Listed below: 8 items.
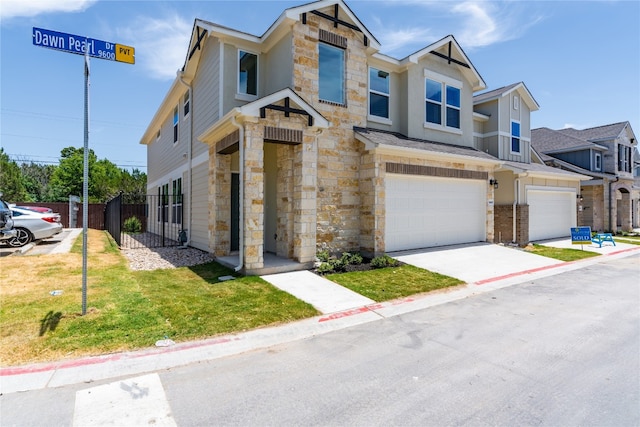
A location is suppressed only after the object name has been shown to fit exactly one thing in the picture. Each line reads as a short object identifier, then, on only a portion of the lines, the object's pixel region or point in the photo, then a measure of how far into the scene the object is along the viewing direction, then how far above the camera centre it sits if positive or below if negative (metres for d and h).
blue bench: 16.10 -1.28
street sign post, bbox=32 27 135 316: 5.26 +2.58
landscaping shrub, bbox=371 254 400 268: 10.48 -1.50
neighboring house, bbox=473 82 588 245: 15.91 +1.66
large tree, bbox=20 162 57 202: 52.67 +5.71
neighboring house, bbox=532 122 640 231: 23.48 +3.33
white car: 13.43 -0.51
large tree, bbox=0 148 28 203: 35.81 +3.24
